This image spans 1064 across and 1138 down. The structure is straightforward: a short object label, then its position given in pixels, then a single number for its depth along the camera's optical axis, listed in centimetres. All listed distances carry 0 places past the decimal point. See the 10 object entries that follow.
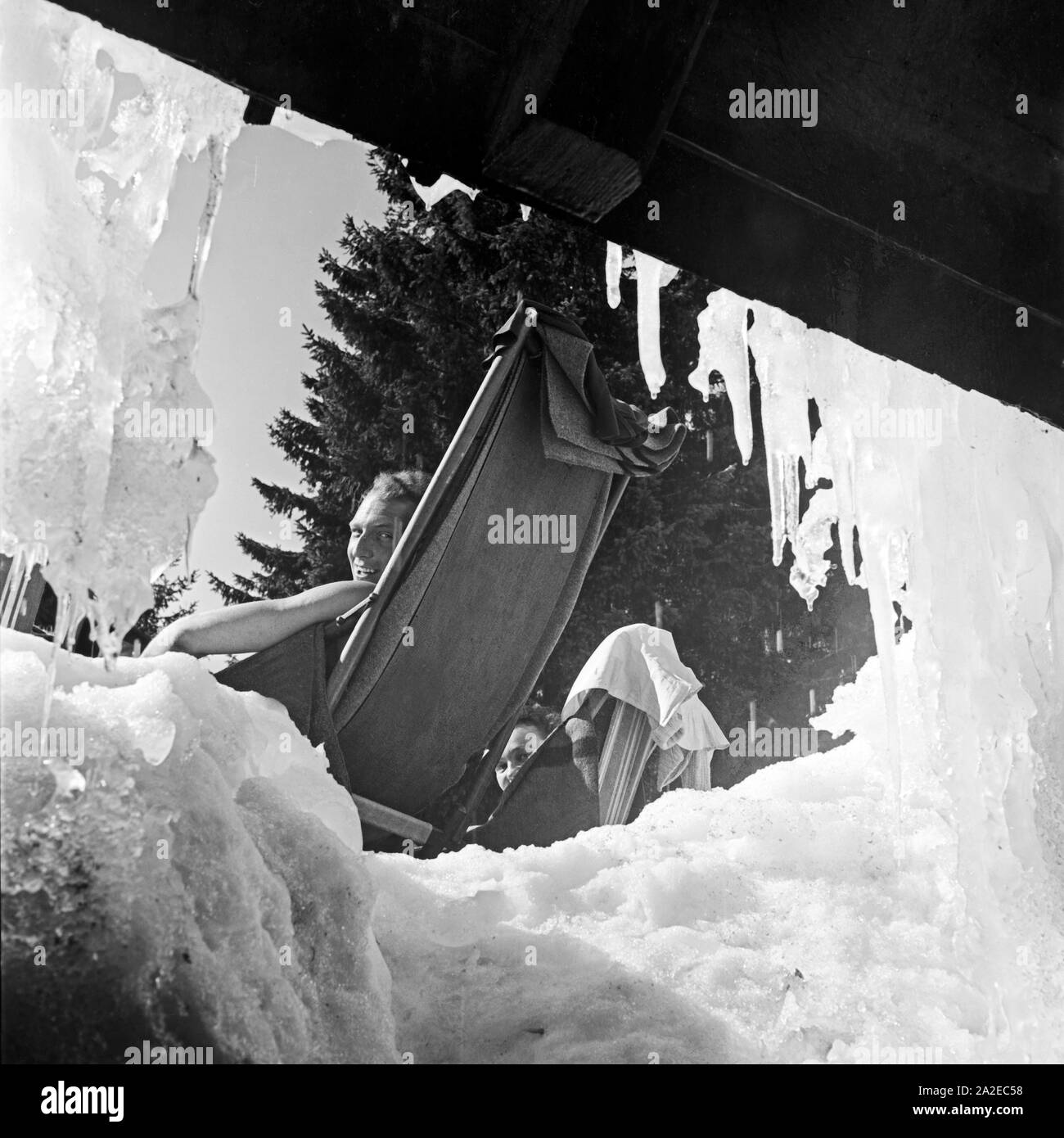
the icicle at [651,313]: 286
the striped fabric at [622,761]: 520
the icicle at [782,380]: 309
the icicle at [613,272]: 309
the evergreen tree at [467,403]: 1230
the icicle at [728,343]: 320
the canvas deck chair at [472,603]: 364
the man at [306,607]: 352
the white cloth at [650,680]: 534
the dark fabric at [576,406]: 393
